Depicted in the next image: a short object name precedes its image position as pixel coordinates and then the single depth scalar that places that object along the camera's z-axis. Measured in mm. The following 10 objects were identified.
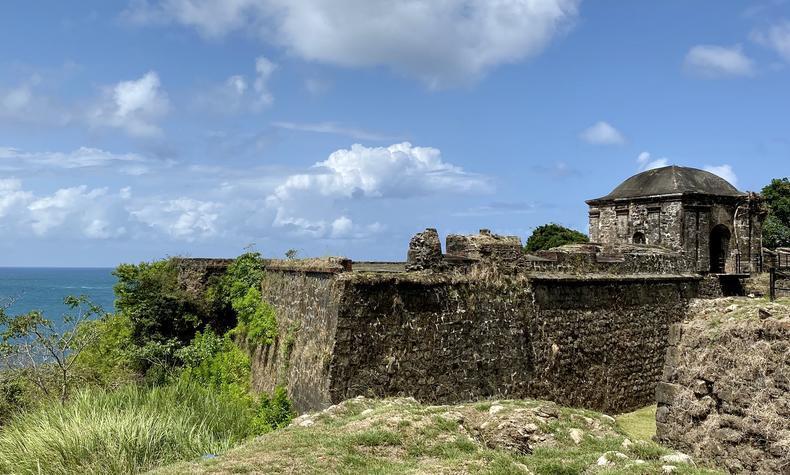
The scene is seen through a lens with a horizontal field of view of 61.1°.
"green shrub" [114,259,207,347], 20234
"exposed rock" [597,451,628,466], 8617
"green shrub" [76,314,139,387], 19562
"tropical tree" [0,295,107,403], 18906
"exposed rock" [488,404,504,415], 10688
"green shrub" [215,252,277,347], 18125
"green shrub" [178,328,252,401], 18250
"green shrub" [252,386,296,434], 15055
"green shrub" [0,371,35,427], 18000
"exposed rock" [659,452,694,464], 8773
